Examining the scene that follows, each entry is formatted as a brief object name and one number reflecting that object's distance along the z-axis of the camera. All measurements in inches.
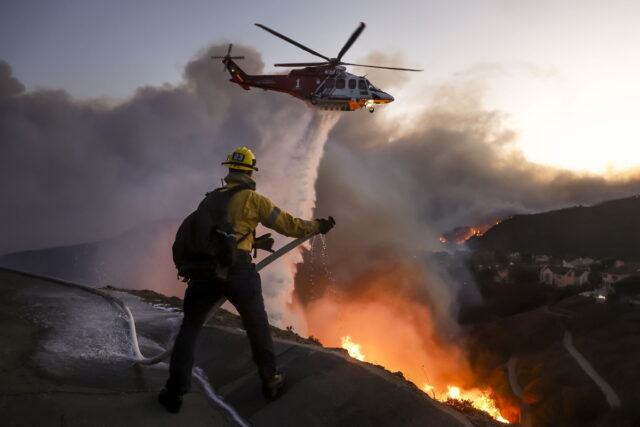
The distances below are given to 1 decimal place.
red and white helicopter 1048.2
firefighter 152.2
